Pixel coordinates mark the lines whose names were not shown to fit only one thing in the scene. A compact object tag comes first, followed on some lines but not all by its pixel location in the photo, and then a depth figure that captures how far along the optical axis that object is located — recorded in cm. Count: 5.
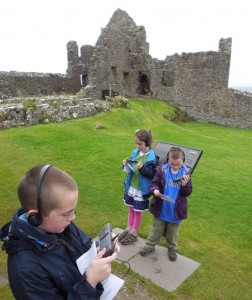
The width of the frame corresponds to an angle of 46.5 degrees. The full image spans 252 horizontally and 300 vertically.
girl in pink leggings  468
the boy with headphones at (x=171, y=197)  412
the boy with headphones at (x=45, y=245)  179
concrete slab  413
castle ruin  2123
